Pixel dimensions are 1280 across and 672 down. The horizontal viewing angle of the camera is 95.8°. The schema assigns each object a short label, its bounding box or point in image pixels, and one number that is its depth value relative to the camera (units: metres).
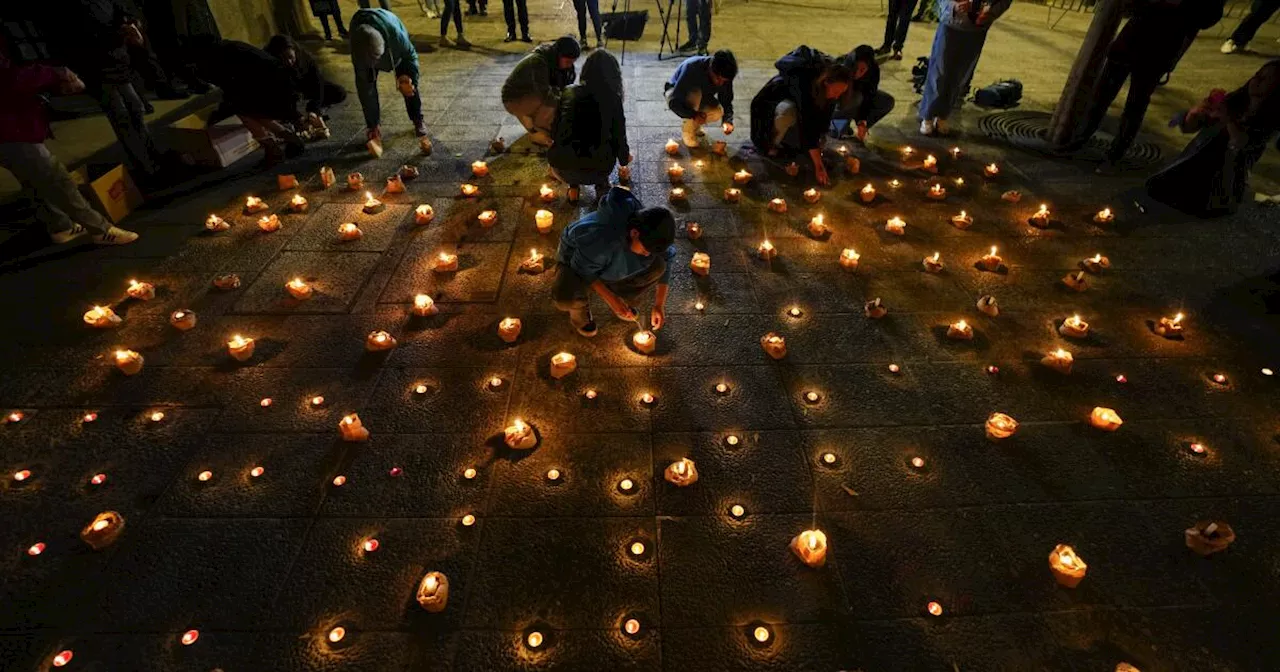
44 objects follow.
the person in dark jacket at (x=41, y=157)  4.04
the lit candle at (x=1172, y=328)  3.98
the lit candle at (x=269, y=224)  5.05
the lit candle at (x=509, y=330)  3.82
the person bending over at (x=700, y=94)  6.28
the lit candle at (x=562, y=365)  3.56
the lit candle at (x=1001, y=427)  3.18
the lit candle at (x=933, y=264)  4.70
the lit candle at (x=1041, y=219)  5.38
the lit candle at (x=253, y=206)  5.38
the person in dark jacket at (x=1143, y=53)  5.73
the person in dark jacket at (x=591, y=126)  5.07
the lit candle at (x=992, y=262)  4.73
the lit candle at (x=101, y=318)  3.87
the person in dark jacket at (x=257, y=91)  5.84
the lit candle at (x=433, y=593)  2.37
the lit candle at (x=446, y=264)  4.56
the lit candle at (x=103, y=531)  2.59
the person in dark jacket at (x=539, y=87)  5.11
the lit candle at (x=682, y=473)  2.94
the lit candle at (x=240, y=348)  3.61
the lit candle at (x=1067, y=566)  2.51
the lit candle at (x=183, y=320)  3.91
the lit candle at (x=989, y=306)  4.19
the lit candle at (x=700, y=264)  4.57
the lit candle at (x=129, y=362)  3.47
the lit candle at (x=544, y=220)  5.05
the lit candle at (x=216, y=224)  5.01
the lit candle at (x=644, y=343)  3.82
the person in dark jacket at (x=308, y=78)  6.11
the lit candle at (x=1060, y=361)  3.65
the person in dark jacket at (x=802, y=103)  5.95
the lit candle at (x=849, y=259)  4.69
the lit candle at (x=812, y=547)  2.57
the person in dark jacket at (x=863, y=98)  5.98
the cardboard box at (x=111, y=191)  4.93
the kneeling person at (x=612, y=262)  3.40
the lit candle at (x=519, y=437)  3.10
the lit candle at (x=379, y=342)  3.76
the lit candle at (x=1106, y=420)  3.27
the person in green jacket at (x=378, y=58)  6.00
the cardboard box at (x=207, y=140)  5.97
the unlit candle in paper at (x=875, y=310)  4.14
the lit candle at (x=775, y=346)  3.73
